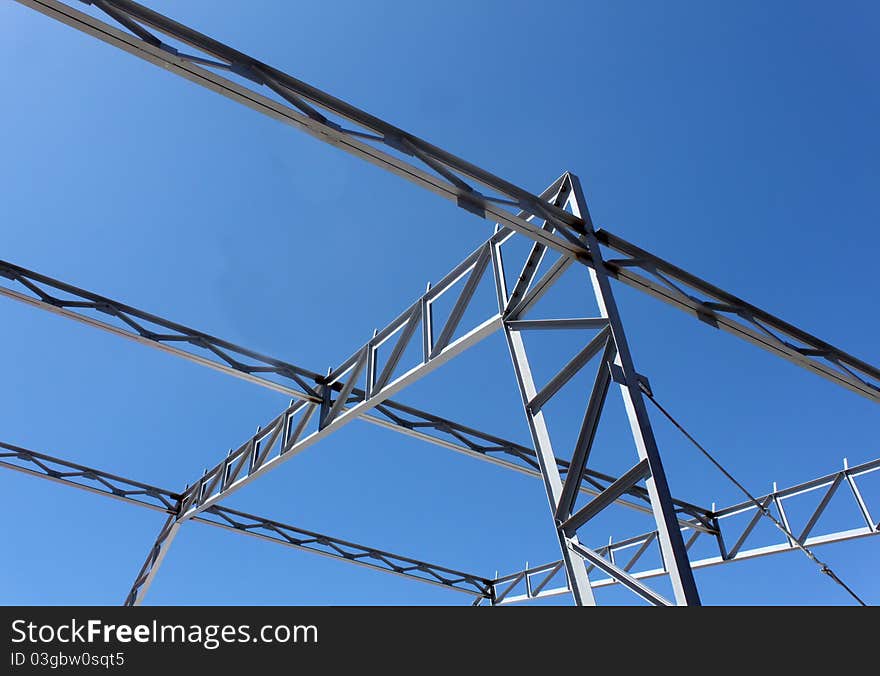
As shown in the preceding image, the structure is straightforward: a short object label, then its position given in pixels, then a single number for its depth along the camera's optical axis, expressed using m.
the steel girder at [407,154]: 5.94
